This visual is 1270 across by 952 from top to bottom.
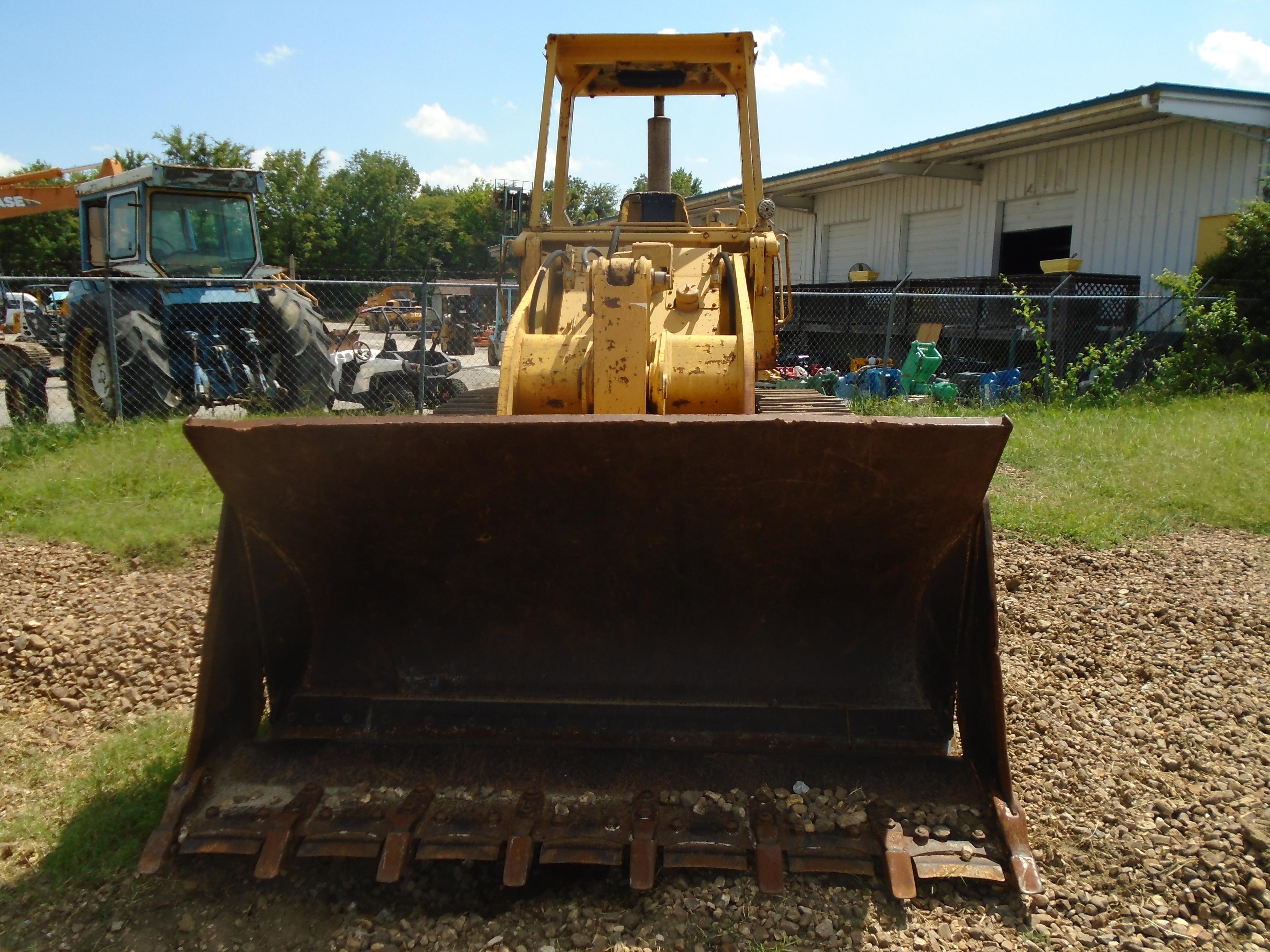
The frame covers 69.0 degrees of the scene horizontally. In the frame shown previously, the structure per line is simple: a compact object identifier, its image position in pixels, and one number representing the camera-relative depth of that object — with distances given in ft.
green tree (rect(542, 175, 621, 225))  146.73
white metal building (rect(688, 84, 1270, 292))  37.60
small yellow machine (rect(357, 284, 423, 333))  59.52
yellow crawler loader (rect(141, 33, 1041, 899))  8.14
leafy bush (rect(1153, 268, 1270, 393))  35.55
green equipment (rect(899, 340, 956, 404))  34.45
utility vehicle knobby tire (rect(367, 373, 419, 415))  31.30
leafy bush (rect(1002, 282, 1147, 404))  34.55
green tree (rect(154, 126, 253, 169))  110.01
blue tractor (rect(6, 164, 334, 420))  30.40
